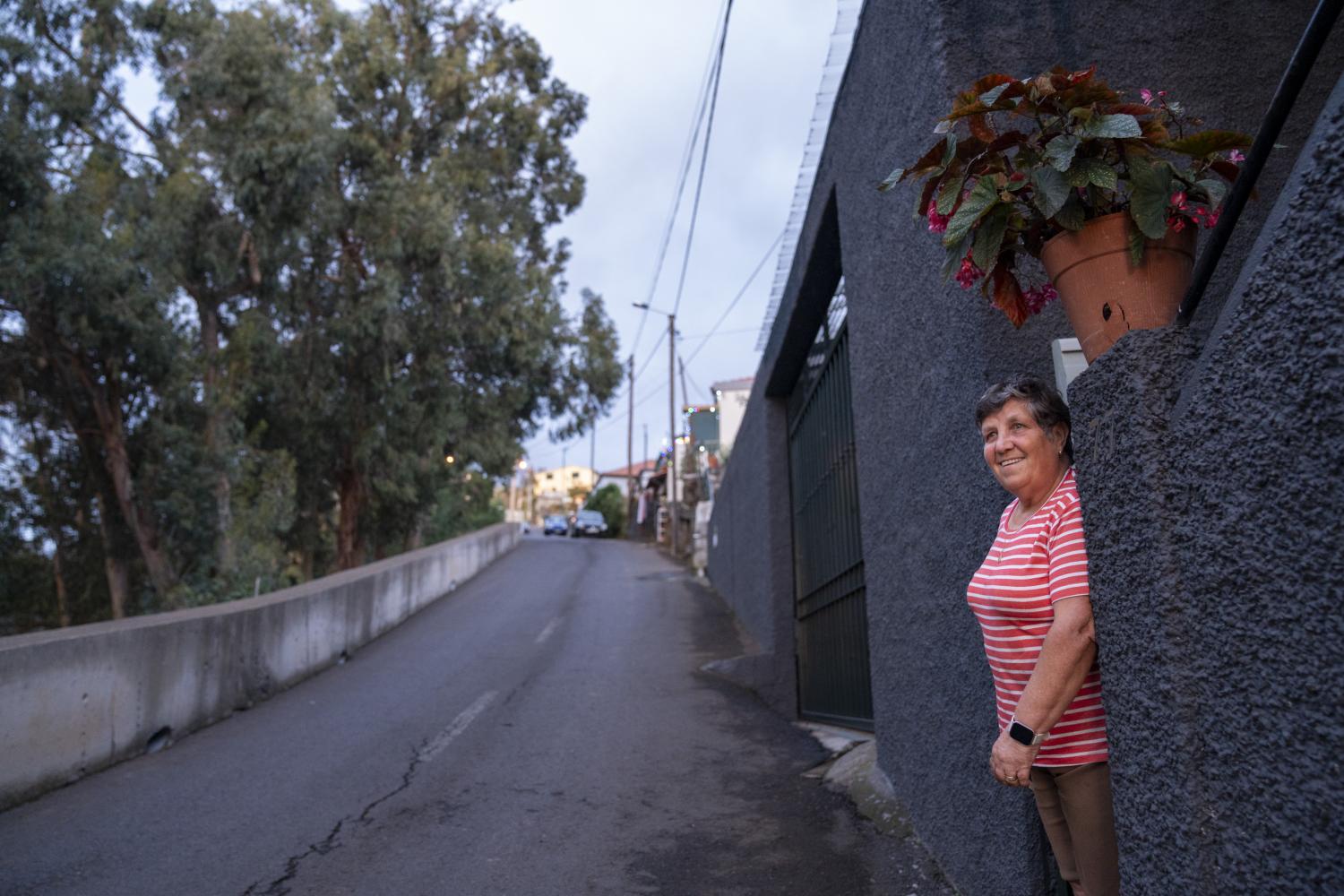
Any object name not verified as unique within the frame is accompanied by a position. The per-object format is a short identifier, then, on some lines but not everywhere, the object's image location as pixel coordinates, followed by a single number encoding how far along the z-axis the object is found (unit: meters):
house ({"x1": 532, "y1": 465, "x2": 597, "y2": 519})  98.62
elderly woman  2.35
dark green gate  6.66
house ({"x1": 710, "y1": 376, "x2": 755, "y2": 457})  43.19
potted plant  2.27
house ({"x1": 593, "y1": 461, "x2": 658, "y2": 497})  83.01
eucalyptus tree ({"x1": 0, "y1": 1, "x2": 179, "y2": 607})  14.27
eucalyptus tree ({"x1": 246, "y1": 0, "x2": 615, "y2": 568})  19.84
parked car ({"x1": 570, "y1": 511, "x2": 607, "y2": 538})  49.81
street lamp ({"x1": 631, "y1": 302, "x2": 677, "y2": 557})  32.66
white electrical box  2.93
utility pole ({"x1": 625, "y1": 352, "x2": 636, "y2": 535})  50.81
